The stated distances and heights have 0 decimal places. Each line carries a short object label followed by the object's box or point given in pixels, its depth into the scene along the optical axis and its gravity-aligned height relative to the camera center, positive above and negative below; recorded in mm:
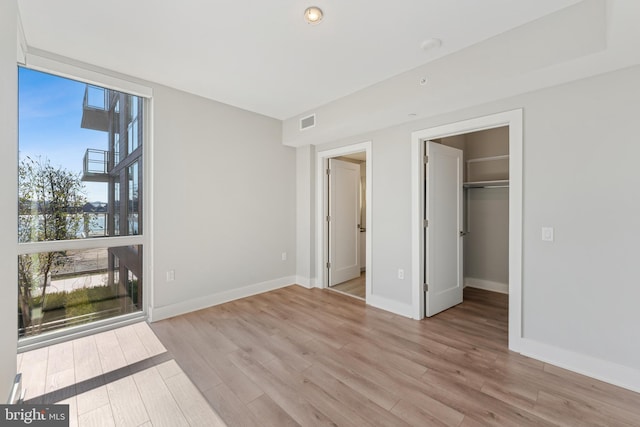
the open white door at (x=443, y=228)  3341 -214
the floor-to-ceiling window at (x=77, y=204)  2586 +87
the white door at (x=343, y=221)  4625 -158
